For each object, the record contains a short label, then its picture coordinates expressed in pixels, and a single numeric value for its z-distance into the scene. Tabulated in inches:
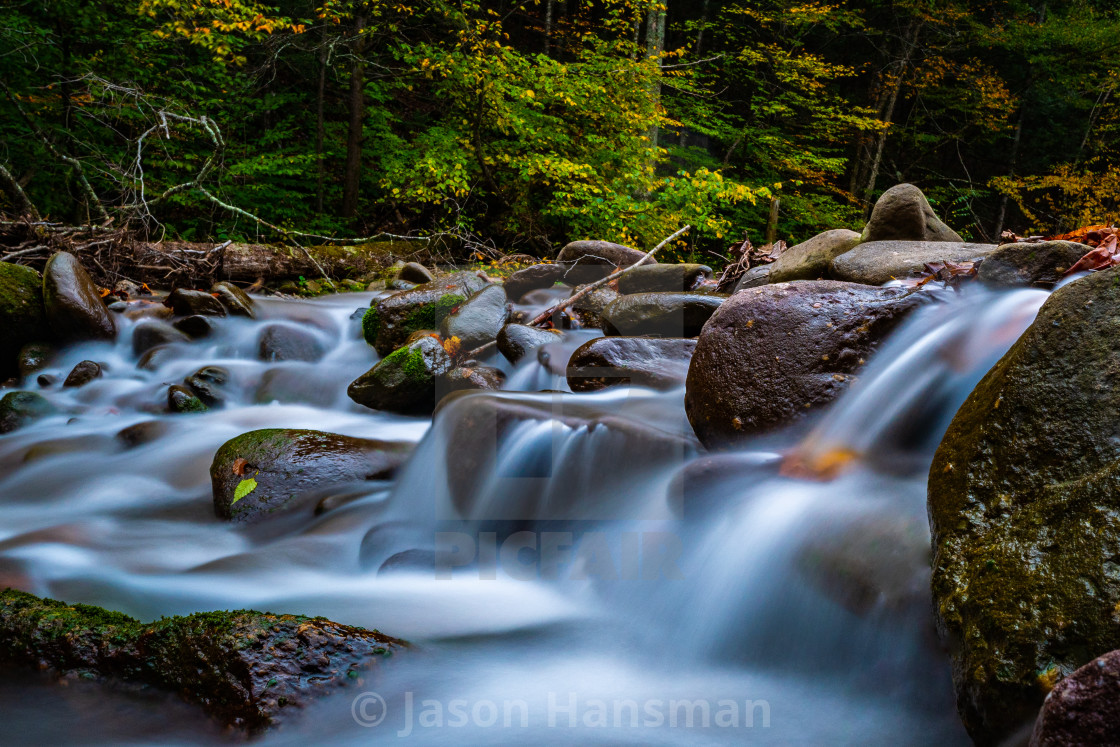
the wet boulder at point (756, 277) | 237.0
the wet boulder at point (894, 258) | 176.1
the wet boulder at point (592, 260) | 295.4
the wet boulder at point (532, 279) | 286.8
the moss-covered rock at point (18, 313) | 227.6
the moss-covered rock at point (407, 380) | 193.9
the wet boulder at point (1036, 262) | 136.3
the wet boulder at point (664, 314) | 200.4
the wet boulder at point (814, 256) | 210.5
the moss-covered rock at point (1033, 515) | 55.8
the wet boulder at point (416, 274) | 319.9
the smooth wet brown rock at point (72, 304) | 235.8
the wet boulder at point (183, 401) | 211.6
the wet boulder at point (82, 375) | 227.0
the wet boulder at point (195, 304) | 267.7
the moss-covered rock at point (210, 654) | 70.2
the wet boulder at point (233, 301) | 271.0
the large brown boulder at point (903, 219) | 209.0
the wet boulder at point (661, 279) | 251.0
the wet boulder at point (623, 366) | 170.7
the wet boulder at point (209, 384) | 217.3
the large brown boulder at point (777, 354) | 124.8
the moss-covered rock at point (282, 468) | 145.6
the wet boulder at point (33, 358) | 232.7
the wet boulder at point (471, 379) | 187.2
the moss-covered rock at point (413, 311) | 235.0
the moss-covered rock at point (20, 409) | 198.8
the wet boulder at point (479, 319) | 212.7
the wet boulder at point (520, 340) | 206.2
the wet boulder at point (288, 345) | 255.9
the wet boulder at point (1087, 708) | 42.8
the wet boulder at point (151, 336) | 250.2
